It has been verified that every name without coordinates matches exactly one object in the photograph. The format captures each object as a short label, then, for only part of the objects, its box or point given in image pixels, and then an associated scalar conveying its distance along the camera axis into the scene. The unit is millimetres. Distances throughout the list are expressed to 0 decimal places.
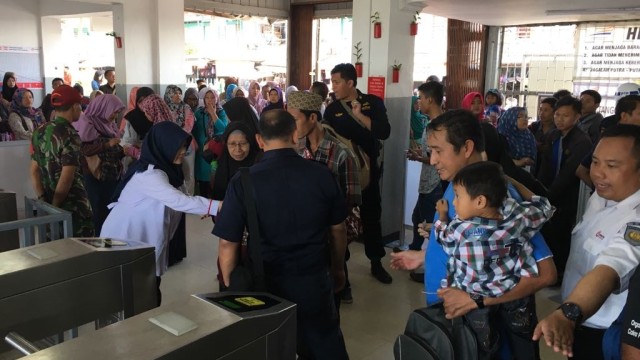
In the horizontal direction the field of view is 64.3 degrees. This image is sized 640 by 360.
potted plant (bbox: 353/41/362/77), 4918
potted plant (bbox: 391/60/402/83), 4809
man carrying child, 1604
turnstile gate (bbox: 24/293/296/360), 1169
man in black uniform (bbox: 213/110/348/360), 1972
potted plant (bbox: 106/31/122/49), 7340
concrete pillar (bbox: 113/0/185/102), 7328
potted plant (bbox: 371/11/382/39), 4754
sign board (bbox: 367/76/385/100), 4781
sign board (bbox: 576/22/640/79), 8078
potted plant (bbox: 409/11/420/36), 4965
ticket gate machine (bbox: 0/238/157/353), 1690
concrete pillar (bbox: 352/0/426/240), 4770
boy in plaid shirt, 1544
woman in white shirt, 2553
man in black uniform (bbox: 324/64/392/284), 3877
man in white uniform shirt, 1348
